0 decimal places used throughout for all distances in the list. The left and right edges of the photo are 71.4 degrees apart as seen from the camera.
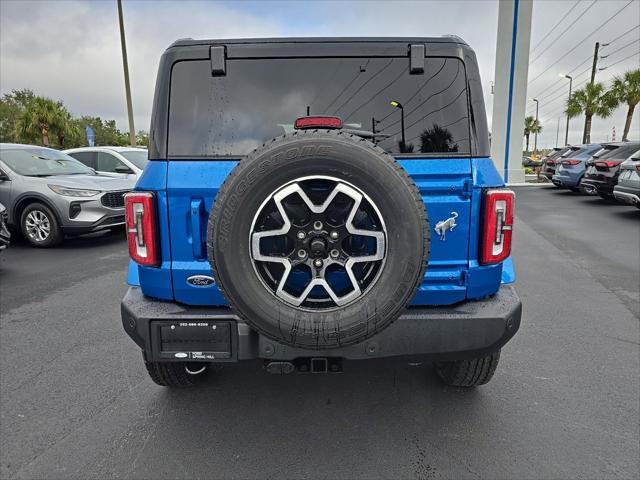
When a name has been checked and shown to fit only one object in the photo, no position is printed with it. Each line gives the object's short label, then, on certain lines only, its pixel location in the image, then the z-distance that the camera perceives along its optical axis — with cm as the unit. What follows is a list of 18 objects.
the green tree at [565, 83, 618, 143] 3744
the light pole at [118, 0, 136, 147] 1778
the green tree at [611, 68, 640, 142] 3444
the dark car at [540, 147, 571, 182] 1734
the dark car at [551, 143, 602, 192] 1448
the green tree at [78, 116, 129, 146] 6704
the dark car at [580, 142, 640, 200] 1162
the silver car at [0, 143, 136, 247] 745
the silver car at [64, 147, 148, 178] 1010
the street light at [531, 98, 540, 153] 7925
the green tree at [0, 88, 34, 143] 4741
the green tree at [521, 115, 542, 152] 7612
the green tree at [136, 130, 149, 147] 6172
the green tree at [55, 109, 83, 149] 3544
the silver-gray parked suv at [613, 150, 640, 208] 958
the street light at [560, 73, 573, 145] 4299
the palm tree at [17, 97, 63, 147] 3359
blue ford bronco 192
